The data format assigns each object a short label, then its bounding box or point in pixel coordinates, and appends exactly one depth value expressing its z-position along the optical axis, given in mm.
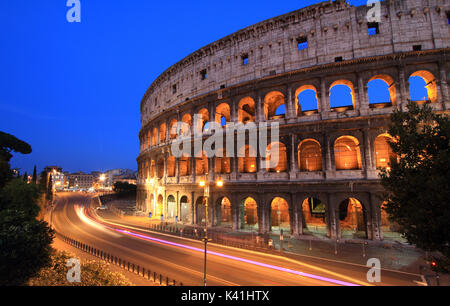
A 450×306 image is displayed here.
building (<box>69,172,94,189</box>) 173375
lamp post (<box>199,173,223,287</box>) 13225
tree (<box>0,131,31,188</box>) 29097
